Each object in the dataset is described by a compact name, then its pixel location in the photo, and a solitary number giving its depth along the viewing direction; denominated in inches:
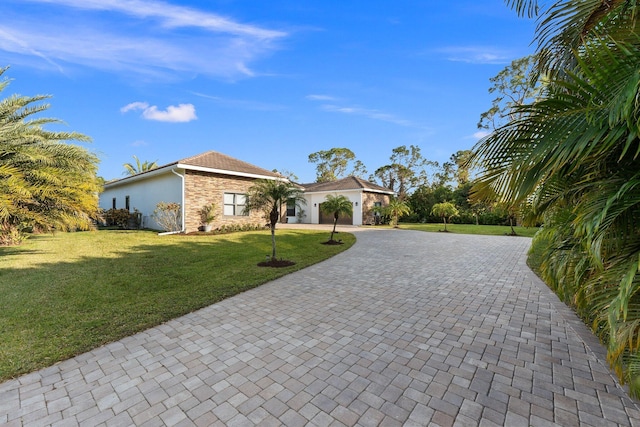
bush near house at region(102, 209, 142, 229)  711.1
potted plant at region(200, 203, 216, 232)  601.1
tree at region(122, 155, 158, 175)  1242.6
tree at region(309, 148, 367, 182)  1649.9
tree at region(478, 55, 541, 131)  914.7
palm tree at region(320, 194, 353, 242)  508.4
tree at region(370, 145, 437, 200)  1401.3
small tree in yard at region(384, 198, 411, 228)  857.5
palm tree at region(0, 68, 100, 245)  248.5
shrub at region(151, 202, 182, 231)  570.3
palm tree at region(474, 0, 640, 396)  65.0
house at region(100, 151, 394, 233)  581.3
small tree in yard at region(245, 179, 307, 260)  317.1
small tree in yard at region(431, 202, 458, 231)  748.6
